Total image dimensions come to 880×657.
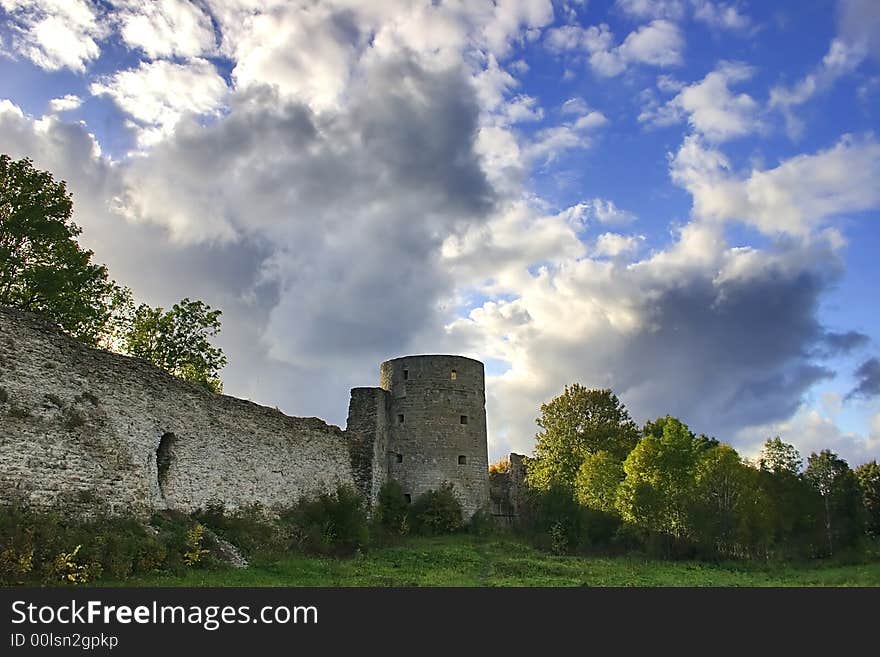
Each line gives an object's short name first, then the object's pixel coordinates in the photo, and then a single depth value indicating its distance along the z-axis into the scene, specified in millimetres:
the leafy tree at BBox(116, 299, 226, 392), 32531
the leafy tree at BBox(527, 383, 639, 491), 41625
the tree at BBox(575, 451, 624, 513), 33000
